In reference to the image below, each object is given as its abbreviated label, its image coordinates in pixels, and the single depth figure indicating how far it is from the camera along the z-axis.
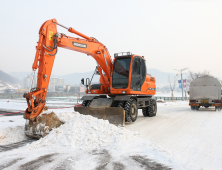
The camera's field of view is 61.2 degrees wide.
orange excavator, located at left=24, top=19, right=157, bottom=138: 6.11
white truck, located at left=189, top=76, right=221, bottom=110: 15.25
